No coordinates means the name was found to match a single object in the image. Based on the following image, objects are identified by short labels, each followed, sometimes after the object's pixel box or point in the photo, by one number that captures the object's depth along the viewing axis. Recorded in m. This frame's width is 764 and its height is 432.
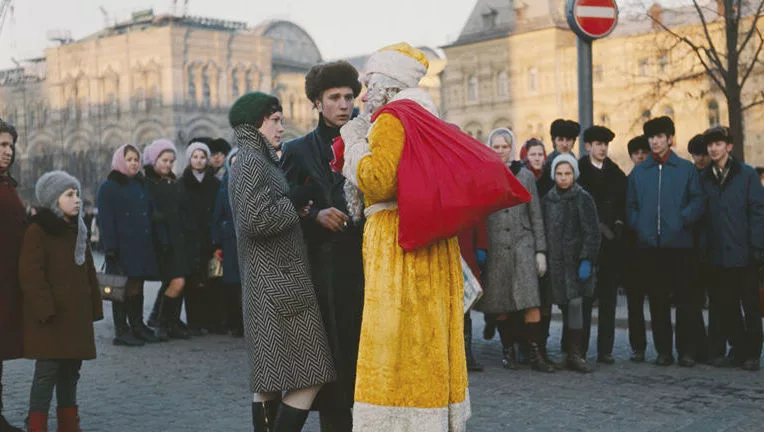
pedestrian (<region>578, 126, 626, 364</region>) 9.48
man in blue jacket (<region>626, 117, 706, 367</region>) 9.17
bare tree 17.53
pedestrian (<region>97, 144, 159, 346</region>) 11.08
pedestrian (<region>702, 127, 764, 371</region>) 9.08
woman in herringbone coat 4.90
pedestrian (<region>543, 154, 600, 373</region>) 9.01
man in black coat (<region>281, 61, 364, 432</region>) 5.11
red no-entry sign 10.56
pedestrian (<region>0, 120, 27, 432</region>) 6.62
